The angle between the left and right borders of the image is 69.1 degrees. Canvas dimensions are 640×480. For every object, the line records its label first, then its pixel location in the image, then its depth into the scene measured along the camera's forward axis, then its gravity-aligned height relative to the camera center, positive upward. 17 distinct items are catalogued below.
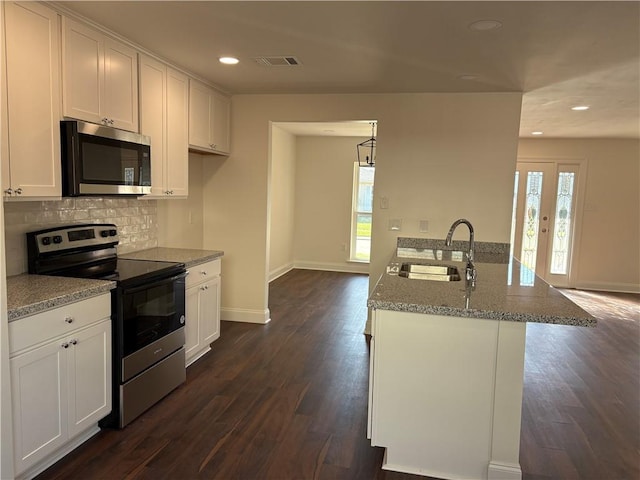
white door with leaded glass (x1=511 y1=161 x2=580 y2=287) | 7.24 -0.18
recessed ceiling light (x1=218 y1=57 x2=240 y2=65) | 3.34 +0.98
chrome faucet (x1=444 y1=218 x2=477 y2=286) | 2.82 -0.39
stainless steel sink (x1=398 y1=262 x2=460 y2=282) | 3.30 -0.50
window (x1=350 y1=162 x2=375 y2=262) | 8.05 -0.27
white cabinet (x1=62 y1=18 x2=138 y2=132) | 2.54 +0.67
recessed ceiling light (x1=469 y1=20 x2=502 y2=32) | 2.47 +0.97
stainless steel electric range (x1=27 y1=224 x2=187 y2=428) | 2.65 -0.69
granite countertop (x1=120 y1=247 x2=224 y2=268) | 3.39 -0.48
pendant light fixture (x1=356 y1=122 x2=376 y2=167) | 7.75 +0.76
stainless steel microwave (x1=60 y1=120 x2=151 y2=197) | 2.52 +0.18
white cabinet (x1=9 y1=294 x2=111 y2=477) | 2.03 -0.91
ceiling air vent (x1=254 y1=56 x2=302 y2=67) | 3.27 +0.97
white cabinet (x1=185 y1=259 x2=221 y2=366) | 3.48 -0.91
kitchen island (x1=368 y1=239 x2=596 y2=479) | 2.19 -0.86
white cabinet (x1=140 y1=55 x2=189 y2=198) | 3.27 +0.52
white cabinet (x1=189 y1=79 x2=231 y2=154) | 3.92 +0.67
